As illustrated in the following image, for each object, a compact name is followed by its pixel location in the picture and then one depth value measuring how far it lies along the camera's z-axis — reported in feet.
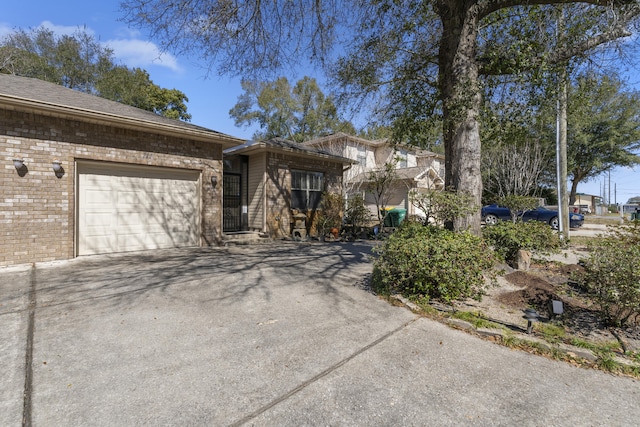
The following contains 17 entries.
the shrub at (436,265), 13.23
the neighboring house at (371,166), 57.62
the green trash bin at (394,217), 46.73
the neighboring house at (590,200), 147.24
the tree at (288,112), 87.35
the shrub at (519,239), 21.04
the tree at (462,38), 18.61
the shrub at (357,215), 40.25
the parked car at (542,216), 51.90
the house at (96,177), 20.18
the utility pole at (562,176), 31.76
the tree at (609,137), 72.43
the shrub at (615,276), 10.52
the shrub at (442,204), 17.17
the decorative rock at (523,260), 20.29
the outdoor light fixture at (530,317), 10.47
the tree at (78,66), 57.62
